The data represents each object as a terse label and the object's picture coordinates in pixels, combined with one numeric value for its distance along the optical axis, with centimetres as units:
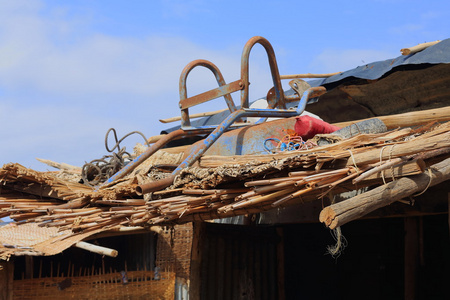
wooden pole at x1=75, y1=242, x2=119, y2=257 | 623
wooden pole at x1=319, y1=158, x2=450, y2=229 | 317
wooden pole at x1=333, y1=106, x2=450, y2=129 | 521
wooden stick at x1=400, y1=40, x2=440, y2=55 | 749
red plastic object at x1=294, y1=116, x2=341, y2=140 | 554
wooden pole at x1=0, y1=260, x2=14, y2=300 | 624
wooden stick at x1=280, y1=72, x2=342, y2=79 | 920
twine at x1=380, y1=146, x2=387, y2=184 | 359
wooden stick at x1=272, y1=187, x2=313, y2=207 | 378
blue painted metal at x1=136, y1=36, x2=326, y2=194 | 516
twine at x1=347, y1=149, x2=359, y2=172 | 369
